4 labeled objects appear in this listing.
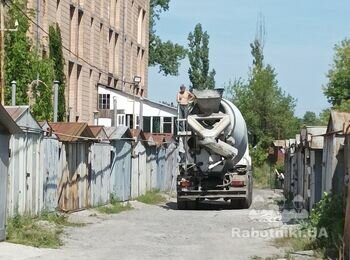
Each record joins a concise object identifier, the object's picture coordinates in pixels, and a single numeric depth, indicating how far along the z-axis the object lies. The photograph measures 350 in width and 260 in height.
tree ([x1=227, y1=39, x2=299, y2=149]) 69.69
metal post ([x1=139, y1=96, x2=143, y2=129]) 46.30
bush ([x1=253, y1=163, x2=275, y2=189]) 55.56
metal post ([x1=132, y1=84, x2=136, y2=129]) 49.60
